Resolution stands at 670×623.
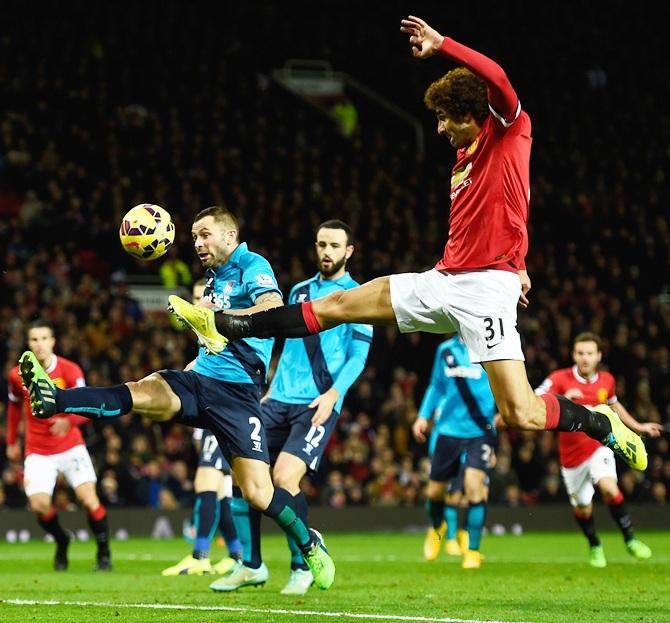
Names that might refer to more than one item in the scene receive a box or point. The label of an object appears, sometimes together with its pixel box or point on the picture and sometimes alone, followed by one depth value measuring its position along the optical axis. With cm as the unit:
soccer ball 1676
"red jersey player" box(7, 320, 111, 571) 2399
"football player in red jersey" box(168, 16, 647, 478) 1480
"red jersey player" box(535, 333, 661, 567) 2560
